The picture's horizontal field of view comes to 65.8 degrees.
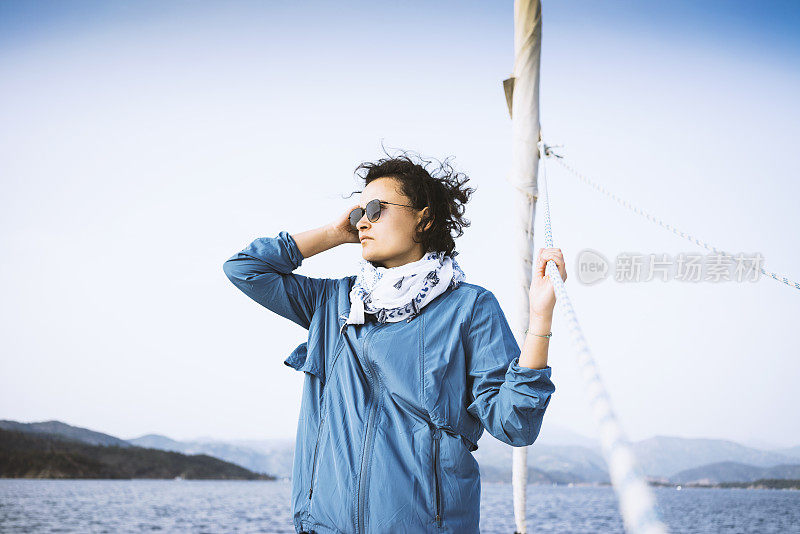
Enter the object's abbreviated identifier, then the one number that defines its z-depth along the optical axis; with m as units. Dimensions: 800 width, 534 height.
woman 1.49
